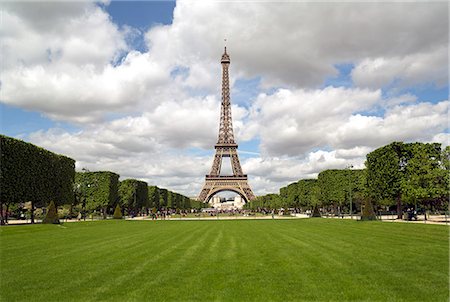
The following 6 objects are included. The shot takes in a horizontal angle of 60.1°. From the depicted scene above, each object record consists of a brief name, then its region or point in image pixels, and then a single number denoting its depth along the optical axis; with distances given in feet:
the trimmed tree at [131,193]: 252.62
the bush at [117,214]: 190.10
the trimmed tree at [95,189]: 213.46
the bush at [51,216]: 126.41
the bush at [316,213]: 199.72
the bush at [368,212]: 140.67
